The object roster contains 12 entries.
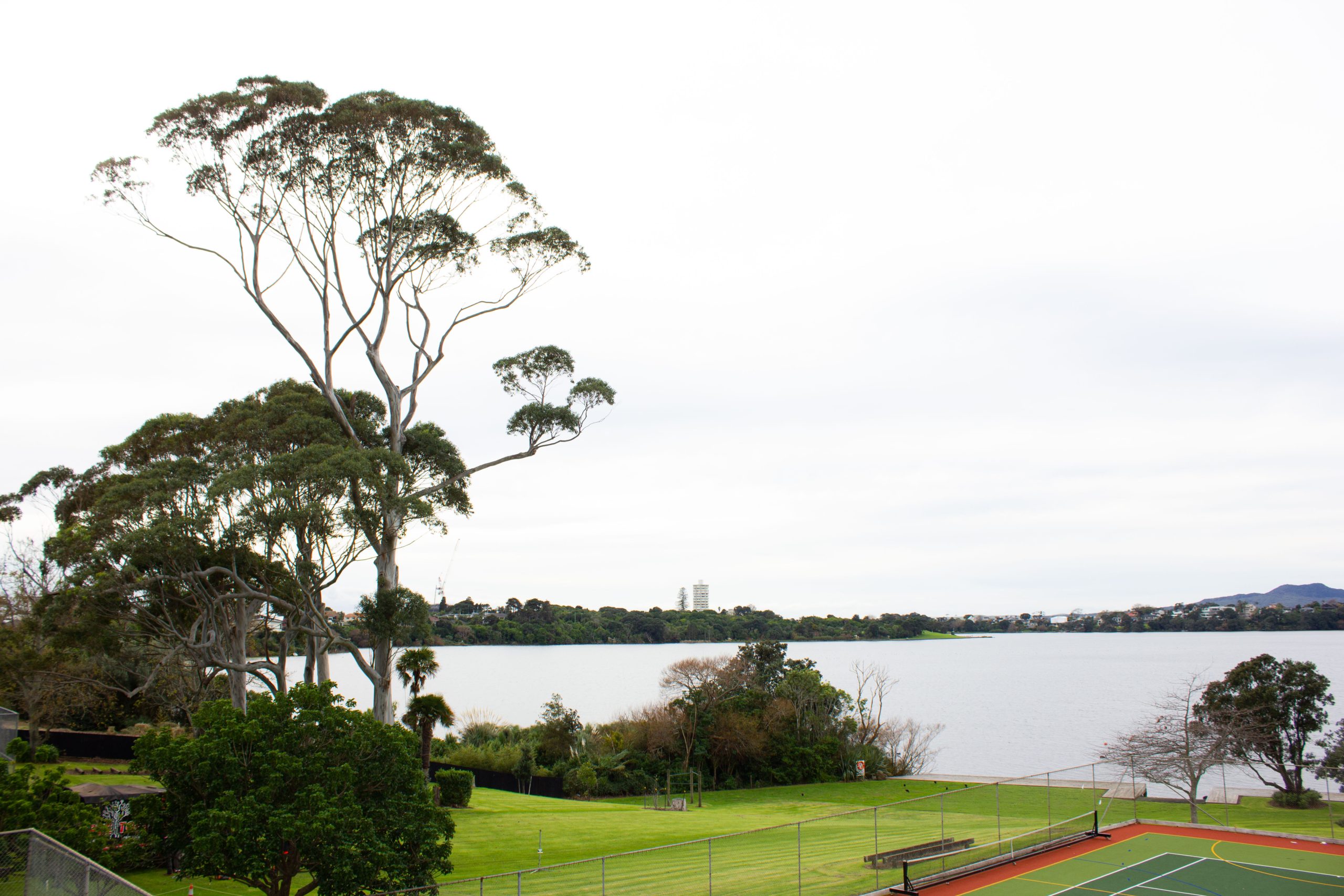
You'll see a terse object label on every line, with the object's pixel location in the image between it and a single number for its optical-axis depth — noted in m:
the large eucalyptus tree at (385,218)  27.64
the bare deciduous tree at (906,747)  63.28
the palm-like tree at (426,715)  37.06
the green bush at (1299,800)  43.72
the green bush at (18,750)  21.14
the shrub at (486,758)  49.31
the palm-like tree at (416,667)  39.25
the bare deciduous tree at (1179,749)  33.91
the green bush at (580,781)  49.97
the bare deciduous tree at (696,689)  57.09
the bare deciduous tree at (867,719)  63.97
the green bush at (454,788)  34.16
